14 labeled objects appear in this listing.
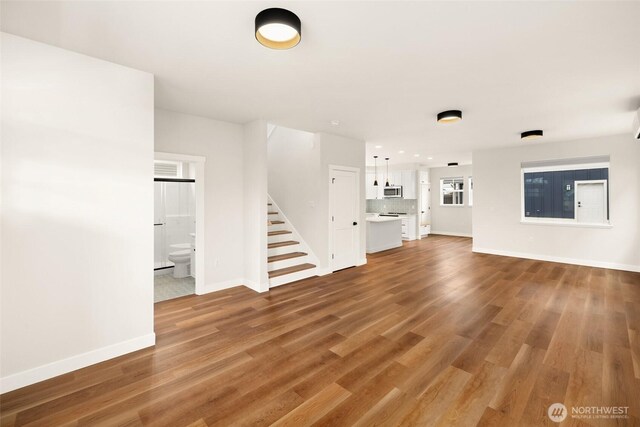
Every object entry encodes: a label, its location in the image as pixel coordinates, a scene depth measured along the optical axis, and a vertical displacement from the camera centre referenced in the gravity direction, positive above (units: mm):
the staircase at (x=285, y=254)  4848 -820
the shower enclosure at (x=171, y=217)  5988 -75
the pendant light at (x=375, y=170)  10056 +1672
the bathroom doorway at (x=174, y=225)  5129 -267
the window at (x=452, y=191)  10594 +801
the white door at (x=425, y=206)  10628 +235
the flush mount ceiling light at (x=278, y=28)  1851 +1304
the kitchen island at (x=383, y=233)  7707 -640
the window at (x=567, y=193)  6125 +426
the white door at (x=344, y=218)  5547 -112
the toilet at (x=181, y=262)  5141 -934
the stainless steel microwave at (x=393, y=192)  10445 +796
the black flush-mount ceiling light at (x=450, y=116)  3957 +1405
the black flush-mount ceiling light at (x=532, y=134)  5227 +1496
